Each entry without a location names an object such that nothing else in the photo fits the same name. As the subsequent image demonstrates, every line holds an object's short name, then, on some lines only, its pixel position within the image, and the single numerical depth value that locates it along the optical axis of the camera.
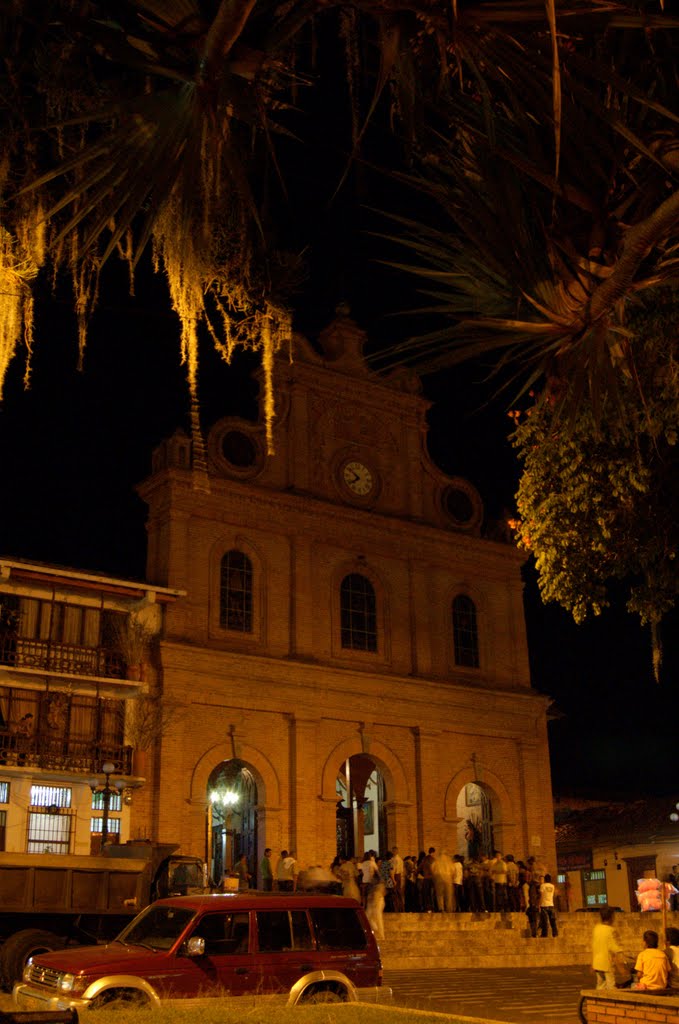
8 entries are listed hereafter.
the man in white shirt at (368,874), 21.70
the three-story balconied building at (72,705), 22.03
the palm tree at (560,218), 5.07
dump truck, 13.38
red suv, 9.56
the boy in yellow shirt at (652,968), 10.33
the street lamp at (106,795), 19.40
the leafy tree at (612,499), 9.53
